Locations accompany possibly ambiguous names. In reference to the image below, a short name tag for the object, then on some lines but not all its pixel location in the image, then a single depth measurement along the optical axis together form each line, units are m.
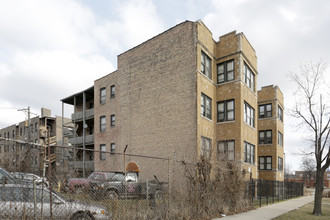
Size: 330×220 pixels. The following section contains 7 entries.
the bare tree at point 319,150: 14.19
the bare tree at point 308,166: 78.97
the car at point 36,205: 5.78
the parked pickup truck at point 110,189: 7.33
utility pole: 34.41
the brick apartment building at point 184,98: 19.42
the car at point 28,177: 5.82
